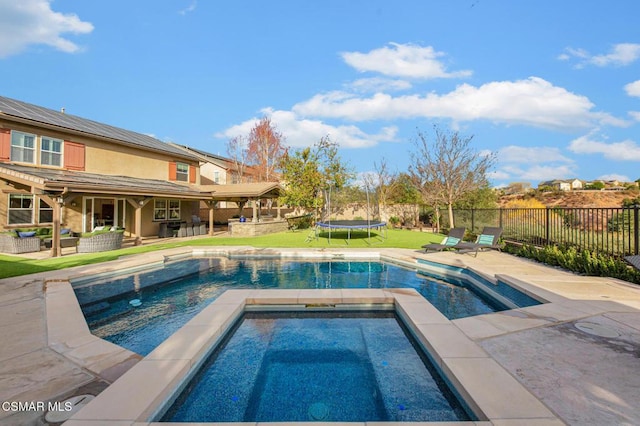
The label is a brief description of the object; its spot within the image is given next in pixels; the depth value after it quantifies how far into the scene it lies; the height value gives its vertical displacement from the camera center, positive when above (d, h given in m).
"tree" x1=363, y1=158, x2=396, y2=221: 27.28 +3.39
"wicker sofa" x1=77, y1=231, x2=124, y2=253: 11.83 -1.20
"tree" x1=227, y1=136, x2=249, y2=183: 34.51 +7.42
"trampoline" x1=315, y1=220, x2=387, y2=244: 14.91 -0.47
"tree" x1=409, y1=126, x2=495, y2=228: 19.56 +3.37
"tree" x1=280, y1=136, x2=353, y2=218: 22.23 +3.33
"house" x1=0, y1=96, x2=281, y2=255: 12.17 +1.89
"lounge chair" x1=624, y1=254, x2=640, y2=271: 4.73 -0.70
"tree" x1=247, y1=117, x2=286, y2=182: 33.84 +7.67
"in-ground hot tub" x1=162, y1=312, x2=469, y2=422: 2.73 -1.83
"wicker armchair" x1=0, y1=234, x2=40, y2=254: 11.47 -1.25
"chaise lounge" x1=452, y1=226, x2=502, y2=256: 10.03 -0.91
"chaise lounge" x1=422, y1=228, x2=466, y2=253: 10.44 -0.88
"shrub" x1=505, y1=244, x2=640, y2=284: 6.70 -1.11
